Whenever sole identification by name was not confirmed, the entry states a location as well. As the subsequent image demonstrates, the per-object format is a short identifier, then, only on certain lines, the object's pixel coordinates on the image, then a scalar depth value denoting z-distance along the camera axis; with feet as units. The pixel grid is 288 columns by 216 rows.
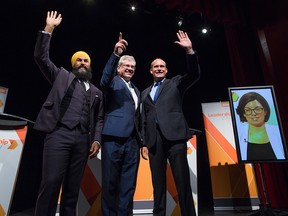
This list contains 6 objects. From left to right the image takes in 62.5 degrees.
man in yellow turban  5.31
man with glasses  5.67
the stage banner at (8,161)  7.29
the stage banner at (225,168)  10.27
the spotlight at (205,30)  16.06
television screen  7.79
